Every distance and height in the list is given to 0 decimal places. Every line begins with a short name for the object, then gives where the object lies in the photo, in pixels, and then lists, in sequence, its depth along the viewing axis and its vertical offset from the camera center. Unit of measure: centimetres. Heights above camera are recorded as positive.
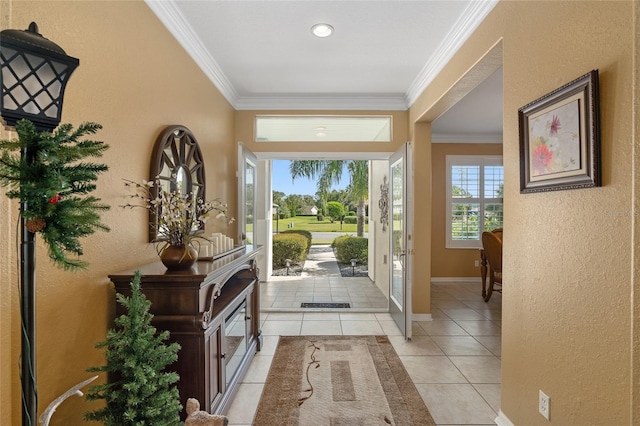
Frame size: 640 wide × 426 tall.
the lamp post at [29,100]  89 +31
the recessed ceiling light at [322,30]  266 +149
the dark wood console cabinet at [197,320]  175 -60
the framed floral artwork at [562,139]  137 +34
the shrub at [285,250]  830 -95
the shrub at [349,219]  1435 -32
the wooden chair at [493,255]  495 -65
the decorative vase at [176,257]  188 -26
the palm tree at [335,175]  939 +124
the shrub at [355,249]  916 -102
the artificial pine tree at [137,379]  139 -71
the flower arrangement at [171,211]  196 +1
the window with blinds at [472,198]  653 +28
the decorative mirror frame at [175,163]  222 +37
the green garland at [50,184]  86 +7
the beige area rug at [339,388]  226 -139
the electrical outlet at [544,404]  168 -98
